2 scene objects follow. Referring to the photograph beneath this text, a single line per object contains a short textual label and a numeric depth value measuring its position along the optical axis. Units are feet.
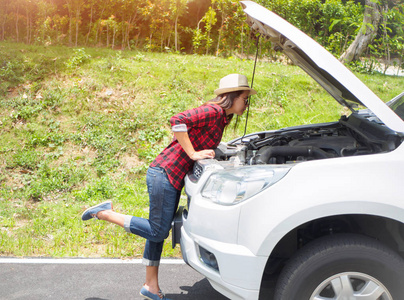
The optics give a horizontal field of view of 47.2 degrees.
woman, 11.66
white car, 8.74
